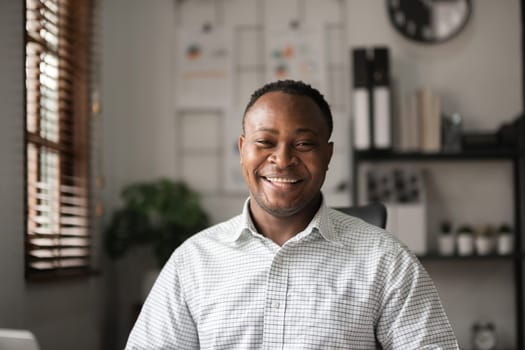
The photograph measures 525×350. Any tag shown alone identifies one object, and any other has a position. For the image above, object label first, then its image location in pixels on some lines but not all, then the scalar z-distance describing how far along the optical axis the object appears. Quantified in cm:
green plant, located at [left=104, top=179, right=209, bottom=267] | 324
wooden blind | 246
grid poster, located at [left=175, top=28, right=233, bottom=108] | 364
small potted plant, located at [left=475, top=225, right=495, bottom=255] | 339
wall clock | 361
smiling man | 132
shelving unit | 337
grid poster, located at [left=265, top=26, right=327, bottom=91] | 363
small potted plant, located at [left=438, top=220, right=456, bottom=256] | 342
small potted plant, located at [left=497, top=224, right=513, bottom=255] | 338
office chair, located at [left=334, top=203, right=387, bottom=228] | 186
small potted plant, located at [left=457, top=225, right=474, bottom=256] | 339
